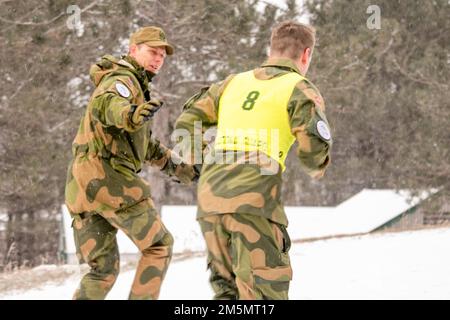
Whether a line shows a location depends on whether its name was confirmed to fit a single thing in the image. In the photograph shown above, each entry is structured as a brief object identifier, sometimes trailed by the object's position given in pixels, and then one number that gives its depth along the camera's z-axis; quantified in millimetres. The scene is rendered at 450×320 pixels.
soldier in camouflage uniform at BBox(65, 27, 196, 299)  8937
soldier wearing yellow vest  6941
